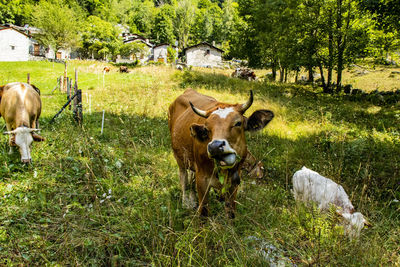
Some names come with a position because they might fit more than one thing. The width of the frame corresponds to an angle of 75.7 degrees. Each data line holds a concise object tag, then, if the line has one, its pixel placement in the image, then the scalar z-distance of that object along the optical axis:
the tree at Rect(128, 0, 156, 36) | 92.31
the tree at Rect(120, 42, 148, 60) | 53.28
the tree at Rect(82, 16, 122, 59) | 50.75
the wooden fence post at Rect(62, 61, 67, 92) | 15.35
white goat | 3.19
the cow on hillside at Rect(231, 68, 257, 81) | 23.64
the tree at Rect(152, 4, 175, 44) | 80.50
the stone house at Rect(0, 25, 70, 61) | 44.34
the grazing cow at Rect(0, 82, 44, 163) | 5.07
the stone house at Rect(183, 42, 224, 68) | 54.34
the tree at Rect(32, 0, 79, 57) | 43.69
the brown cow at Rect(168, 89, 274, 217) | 2.52
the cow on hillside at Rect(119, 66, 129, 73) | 26.56
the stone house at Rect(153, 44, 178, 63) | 61.20
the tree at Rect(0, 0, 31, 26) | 62.17
